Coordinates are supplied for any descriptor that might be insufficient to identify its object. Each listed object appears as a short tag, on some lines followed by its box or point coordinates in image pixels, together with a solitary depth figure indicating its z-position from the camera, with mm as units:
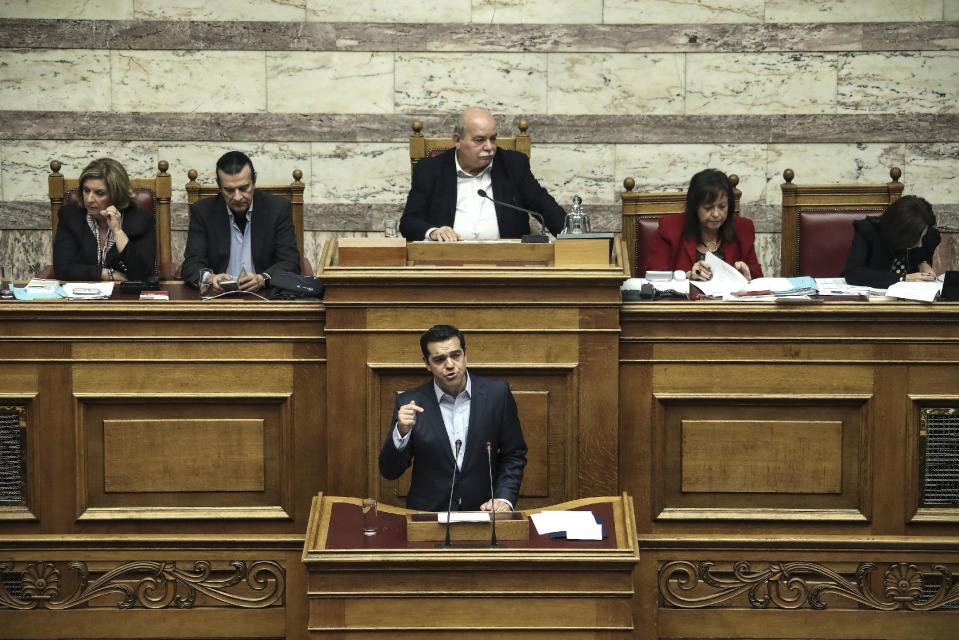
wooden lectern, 8094
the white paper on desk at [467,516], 8266
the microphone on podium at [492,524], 8229
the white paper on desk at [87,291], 10242
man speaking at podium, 9055
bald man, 12187
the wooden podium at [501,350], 9687
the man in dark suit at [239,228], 11414
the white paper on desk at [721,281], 10395
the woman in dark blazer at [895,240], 11414
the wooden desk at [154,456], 9906
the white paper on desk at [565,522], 8437
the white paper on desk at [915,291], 9844
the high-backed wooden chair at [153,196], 12742
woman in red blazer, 11320
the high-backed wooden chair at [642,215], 12219
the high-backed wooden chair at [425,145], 13031
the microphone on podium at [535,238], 10109
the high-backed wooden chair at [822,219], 12500
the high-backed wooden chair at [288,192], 12875
